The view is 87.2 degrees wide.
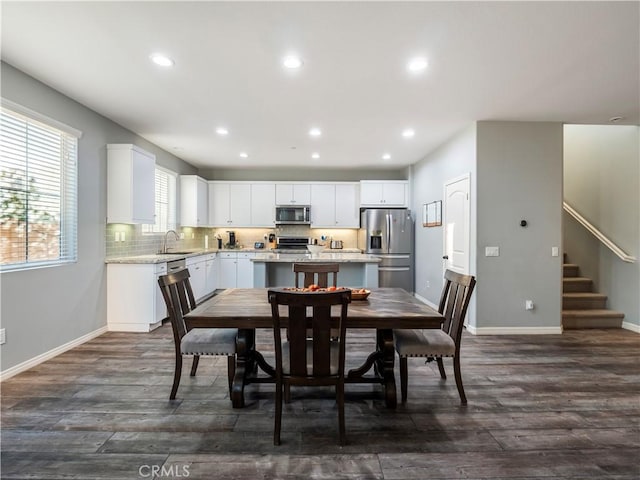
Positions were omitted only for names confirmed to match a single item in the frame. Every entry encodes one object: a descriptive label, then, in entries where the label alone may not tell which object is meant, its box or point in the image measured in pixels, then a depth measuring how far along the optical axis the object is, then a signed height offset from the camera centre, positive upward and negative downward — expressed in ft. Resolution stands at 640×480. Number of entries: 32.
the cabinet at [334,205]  23.63 +2.57
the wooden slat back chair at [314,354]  6.35 -2.18
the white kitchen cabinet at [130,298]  13.64 -2.31
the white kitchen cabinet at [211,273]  19.91 -1.92
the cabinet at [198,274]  17.58 -1.82
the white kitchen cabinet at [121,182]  13.61 +2.40
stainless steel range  23.72 -0.11
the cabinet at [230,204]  23.45 +2.61
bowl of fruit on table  8.79 -1.40
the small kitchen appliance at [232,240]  24.04 +0.10
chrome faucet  18.55 -0.04
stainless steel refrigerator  21.30 -0.22
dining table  7.04 -1.68
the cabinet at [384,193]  22.86 +3.30
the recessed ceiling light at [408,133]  14.90 +4.96
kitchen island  15.28 -1.32
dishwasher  14.03 -2.06
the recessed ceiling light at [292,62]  8.71 +4.75
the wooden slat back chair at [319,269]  10.55 -0.87
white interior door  14.40 +0.83
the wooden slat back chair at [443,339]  7.77 -2.33
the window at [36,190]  9.27 +1.57
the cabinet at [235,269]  21.79 -1.81
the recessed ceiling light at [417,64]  8.77 +4.74
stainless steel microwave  23.16 +1.89
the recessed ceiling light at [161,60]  8.59 +4.76
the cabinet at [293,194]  23.53 +3.33
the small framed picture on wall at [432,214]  17.49 +1.54
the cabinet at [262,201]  23.50 +2.83
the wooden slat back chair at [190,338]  7.97 -2.35
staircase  14.71 -2.98
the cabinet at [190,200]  21.02 +2.59
